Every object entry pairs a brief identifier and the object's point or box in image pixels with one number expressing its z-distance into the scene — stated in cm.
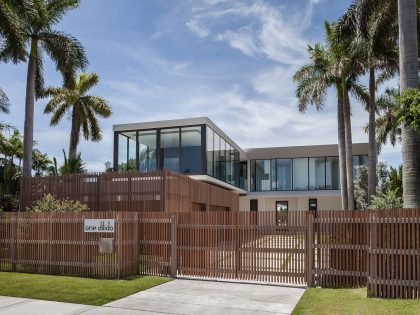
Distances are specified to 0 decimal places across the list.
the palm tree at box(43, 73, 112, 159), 3152
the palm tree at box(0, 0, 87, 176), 2122
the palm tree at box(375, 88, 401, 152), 3128
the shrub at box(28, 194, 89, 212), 1748
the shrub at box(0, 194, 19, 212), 2184
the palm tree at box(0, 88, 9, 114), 2381
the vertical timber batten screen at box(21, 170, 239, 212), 1845
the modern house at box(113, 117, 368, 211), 2639
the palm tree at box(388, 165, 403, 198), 2589
